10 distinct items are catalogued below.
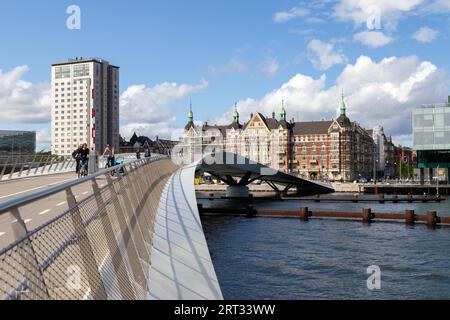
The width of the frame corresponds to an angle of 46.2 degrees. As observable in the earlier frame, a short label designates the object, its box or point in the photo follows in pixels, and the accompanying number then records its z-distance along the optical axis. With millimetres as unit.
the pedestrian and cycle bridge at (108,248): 3955
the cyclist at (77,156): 25342
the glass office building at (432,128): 83750
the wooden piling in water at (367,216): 43875
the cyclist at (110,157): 29762
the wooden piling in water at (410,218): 42344
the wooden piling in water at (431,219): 40159
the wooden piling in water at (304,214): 46250
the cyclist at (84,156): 24612
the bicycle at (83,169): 24866
